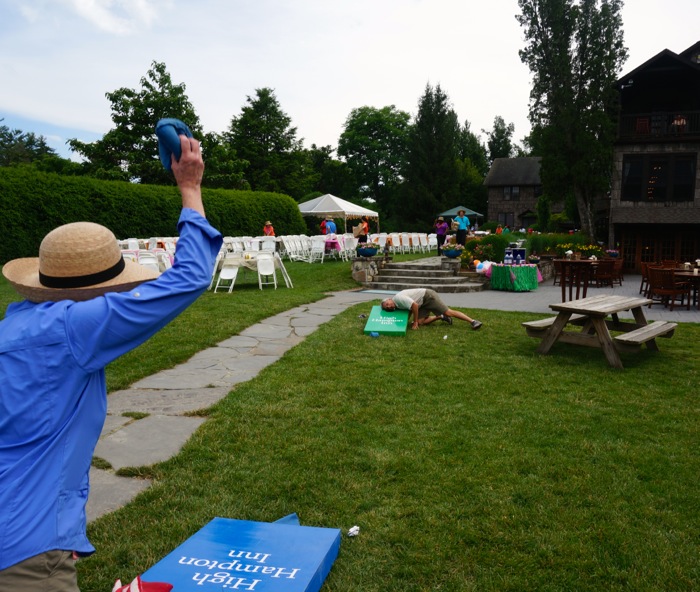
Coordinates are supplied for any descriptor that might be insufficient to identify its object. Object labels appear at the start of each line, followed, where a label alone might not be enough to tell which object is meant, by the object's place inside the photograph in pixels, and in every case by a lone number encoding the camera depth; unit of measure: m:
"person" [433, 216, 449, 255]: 21.27
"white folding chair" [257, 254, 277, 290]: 13.23
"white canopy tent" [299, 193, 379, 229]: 24.14
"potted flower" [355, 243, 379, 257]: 15.48
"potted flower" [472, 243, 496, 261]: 15.84
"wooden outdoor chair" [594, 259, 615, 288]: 15.93
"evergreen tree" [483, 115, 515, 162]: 74.44
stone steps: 14.41
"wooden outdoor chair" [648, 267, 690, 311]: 11.45
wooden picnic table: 6.67
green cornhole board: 8.23
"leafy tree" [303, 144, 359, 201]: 55.50
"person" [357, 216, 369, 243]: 18.67
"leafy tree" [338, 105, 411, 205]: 55.66
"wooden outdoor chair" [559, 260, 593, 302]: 11.85
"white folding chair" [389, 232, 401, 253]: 24.06
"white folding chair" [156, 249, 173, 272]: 12.78
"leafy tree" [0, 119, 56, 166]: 61.75
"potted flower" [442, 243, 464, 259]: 15.48
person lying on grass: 8.70
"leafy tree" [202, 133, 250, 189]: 37.94
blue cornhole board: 2.28
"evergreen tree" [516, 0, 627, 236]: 24.75
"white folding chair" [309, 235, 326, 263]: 20.11
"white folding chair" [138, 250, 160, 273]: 11.44
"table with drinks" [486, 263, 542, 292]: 14.56
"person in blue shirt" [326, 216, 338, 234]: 22.28
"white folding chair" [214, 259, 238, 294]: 12.90
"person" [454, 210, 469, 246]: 18.59
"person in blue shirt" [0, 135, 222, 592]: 1.41
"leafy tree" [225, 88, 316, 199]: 45.75
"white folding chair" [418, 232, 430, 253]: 26.41
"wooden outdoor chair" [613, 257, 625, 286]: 16.39
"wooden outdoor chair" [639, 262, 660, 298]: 12.48
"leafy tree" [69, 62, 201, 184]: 35.56
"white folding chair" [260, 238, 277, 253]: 17.47
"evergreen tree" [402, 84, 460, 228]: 44.47
